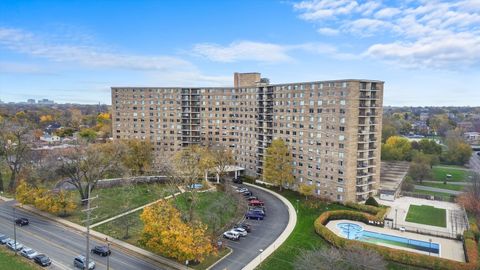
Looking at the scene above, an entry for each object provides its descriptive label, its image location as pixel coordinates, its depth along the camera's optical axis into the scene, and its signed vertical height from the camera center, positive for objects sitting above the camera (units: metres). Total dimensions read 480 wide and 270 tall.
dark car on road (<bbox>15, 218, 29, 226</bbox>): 45.69 -15.19
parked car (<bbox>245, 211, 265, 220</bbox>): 49.44 -15.06
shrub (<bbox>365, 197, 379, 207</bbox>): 54.75 -14.16
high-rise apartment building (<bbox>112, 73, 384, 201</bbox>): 57.56 -1.89
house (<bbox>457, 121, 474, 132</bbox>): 173.38 -4.84
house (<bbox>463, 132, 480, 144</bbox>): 147.50 -9.05
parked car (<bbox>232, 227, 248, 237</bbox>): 42.76 -15.08
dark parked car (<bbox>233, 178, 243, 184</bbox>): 72.19 -14.55
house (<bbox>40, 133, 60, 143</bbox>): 116.94 -9.79
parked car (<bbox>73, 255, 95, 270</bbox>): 33.34 -15.24
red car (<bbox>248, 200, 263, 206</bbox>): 55.53 -14.78
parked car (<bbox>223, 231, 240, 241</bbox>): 41.59 -15.16
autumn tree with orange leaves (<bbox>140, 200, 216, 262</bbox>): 32.44 -12.33
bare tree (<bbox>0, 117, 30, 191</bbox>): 62.16 -6.45
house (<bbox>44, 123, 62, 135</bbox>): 144.36 -7.57
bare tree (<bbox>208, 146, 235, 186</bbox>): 67.73 -9.40
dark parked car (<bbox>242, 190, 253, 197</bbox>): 61.80 -14.87
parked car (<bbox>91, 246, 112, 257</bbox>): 36.56 -15.25
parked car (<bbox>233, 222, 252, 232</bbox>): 44.59 -15.28
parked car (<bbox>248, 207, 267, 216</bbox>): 50.47 -14.85
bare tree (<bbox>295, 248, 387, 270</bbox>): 29.34 -13.07
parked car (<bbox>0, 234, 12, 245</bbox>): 39.91 -15.55
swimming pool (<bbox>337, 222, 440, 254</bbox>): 41.03 -15.87
